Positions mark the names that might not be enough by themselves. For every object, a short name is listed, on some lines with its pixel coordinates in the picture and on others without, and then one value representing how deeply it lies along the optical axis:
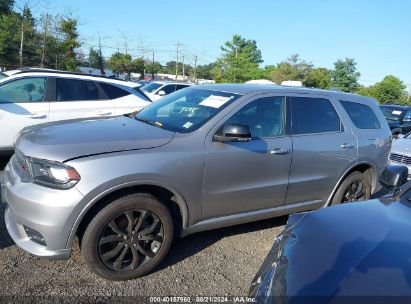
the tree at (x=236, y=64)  57.72
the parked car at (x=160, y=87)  15.92
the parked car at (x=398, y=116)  14.28
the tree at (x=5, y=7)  45.03
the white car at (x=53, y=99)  6.21
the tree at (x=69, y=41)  29.22
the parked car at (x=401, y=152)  7.22
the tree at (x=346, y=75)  74.31
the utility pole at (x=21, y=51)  26.58
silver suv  3.07
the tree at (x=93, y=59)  45.28
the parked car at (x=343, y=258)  1.72
